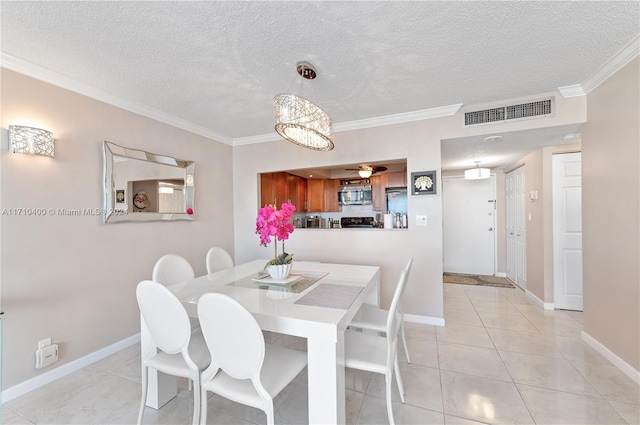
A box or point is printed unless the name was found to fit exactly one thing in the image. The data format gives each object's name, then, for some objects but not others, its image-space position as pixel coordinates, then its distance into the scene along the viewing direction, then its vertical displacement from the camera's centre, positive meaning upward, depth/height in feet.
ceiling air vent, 8.43 +3.32
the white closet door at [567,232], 10.68 -0.86
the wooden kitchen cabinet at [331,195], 18.16 +1.23
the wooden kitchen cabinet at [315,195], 18.20 +1.25
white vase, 6.56 -1.45
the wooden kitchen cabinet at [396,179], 15.99 +2.04
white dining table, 4.00 -1.71
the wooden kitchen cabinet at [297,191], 16.14 +1.41
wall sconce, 5.96 +1.76
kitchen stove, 17.21 -0.63
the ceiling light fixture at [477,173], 13.26 +1.96
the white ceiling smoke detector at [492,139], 9.47 +2.69
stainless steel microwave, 17.47 +1.17
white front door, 16.60 -0.88
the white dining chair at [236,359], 3.66 -2.16
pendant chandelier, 5.63 +2.08
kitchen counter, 10.59 -0.69
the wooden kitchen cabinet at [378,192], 16.62 +1.29
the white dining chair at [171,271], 6.68 -1.52
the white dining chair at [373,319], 6.22 -2.67
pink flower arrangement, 6.20 -0.23
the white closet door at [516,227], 13.51 -0.88
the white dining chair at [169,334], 4.40 -2.10
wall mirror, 7.87 +0.96
